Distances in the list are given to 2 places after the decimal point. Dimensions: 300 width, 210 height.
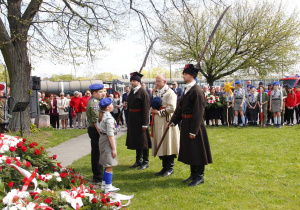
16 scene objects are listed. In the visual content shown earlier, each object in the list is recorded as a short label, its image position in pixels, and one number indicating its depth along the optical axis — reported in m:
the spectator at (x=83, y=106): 14.24
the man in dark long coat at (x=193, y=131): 5.16
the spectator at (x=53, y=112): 15.15
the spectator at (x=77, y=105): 14.82
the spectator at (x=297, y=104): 14.17
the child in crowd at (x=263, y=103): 13.06
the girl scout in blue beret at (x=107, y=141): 4.98
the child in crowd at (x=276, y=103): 12.68
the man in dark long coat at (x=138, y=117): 6.50
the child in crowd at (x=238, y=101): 12.95
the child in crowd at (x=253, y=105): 13.30
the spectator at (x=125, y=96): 13.12
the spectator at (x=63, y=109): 15.33
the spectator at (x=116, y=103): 15.04
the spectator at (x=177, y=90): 12.84
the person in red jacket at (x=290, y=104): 13.65
